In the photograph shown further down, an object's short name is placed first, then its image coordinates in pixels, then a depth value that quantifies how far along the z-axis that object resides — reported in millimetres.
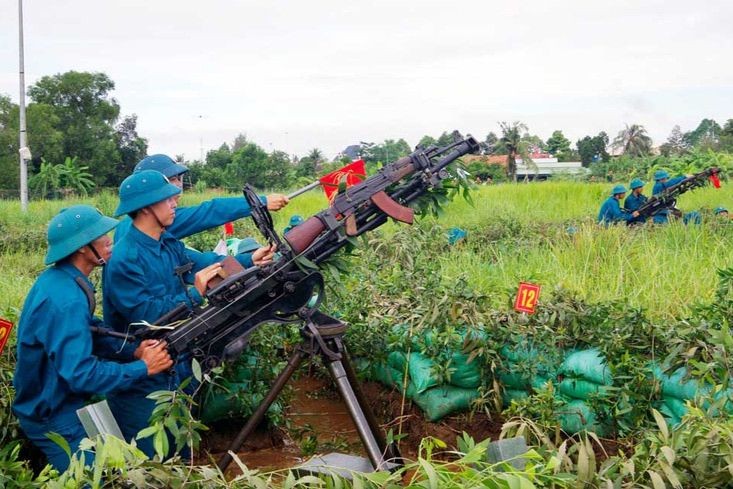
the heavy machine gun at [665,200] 10930
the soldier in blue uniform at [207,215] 4082
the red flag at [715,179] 11304
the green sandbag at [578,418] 3953
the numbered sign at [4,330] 3227
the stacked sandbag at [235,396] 4320
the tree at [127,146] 32688
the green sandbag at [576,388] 4086
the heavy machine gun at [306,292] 3299
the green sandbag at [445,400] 4543
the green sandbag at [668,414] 3773
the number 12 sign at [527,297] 4266
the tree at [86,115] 30625
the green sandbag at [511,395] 4387
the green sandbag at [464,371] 4512
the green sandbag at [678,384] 3682
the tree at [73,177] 27344
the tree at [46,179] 26767
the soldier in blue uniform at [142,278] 3482
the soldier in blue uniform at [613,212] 10852
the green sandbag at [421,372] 4520
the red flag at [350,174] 4268
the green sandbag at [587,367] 4012
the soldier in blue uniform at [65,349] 2951
